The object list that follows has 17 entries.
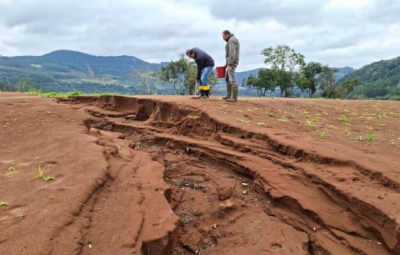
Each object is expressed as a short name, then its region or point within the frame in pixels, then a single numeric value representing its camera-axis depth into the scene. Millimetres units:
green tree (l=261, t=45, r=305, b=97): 32188
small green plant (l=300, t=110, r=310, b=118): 7909
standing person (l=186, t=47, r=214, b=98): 9070
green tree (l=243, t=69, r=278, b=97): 33281
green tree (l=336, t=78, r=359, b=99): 33531
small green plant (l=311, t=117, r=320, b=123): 7308
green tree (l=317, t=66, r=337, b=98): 34156
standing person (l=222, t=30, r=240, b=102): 8422
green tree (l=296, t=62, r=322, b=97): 33375
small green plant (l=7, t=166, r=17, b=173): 4034
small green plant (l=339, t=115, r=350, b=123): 7734
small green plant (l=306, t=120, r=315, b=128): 6734
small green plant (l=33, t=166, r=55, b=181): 3762
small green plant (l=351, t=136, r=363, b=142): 5881
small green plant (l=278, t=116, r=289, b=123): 7001
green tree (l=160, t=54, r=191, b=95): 32812
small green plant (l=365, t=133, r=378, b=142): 5931
